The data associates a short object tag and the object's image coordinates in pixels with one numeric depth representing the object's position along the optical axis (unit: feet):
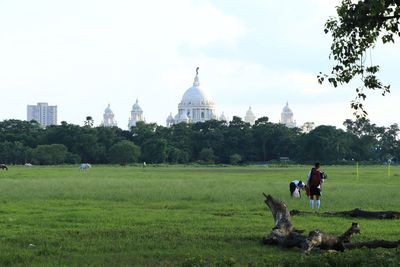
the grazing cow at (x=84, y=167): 275.90
